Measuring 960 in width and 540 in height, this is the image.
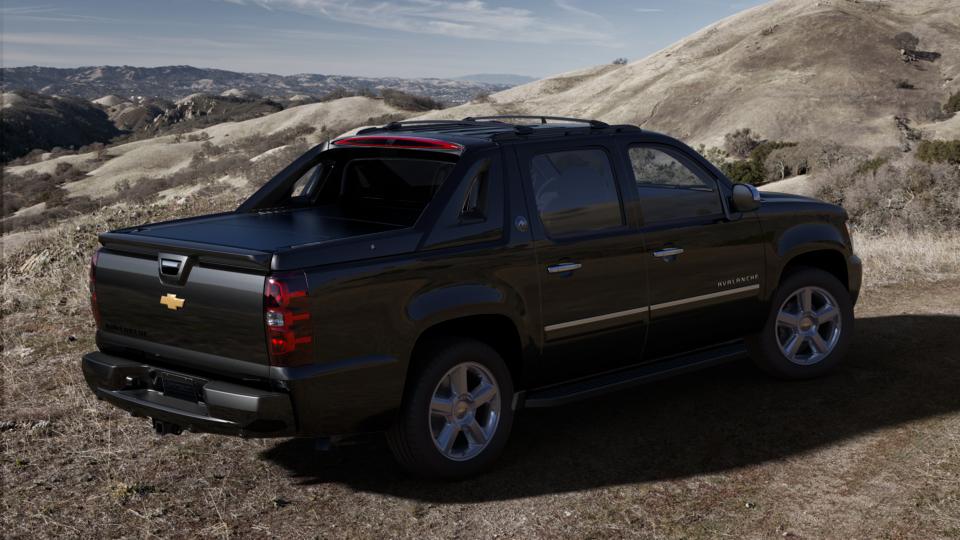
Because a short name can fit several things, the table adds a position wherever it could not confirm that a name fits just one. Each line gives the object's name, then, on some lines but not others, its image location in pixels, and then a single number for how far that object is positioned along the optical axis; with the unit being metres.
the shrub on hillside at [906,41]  55.69
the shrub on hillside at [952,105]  45.38
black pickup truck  4.45
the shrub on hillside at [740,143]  41.31
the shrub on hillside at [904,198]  15.31
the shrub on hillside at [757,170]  32.56
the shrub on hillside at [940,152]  23.97
